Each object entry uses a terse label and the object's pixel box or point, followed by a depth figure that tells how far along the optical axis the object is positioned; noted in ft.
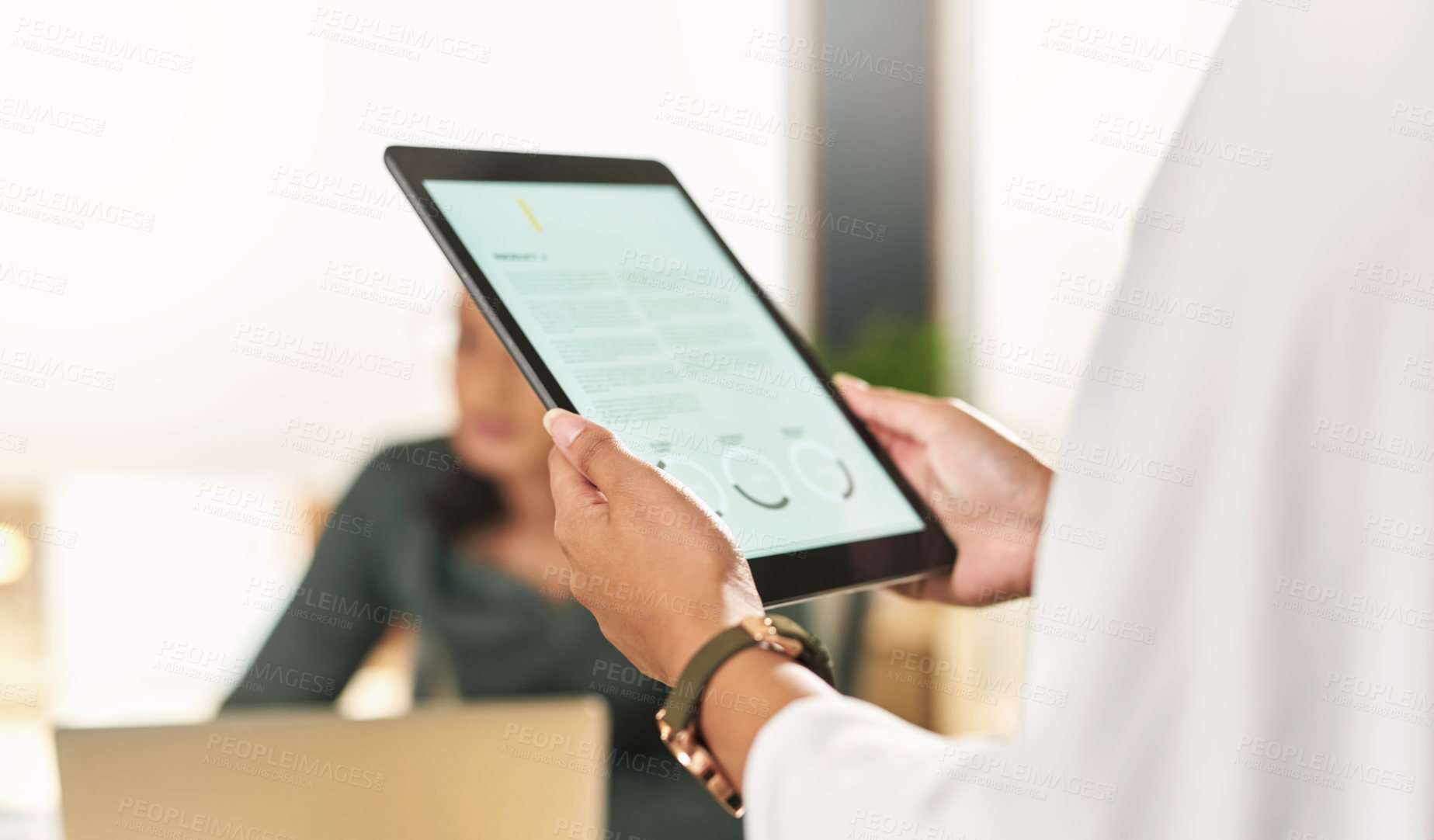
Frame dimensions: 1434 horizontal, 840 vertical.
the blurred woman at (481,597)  5.43
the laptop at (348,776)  2.39
